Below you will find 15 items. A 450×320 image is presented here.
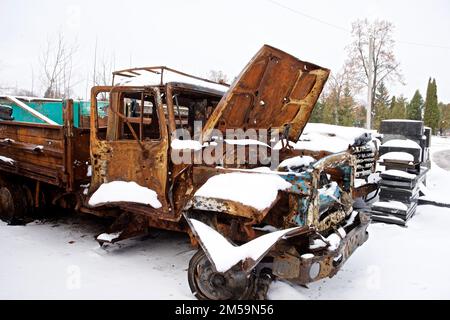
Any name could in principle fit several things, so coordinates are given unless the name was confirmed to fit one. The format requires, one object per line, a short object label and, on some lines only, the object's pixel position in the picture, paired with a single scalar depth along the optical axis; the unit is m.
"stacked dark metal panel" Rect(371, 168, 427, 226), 6.27
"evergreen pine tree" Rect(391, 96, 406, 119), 42.41
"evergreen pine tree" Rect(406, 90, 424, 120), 47.72
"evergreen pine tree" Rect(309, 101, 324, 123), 35.21
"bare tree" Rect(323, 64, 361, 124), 27.52
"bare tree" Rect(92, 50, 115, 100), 18.86
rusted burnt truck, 3.42
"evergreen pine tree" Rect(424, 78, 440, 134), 44.91
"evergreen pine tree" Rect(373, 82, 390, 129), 36.49
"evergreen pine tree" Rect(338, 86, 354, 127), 34.19
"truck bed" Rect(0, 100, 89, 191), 5.12
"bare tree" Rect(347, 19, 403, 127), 26.45
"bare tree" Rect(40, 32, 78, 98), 17.28
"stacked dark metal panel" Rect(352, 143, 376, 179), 6.97
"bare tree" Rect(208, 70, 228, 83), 36.64
